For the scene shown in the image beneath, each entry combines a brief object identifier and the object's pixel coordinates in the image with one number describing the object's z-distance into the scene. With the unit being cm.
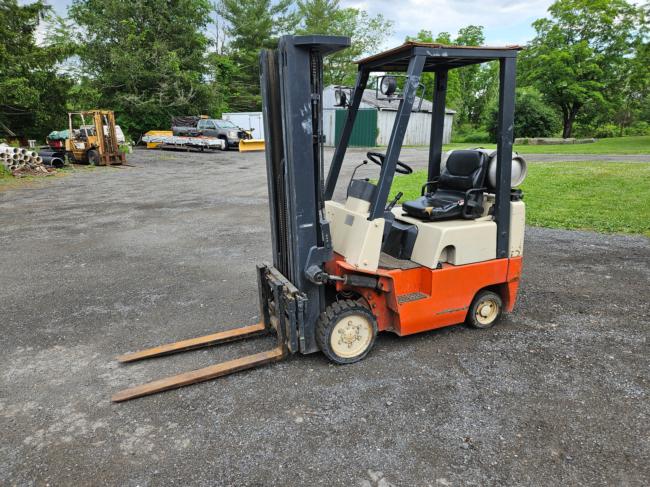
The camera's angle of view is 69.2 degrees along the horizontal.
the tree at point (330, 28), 4978
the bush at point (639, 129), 4834
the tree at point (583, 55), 3791
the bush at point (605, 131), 4581
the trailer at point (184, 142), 2823
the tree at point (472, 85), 5572
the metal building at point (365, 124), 3372
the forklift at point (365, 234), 362
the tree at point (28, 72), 2072
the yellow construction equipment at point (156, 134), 3067
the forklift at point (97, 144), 2107
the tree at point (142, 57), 3347
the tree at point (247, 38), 4509
